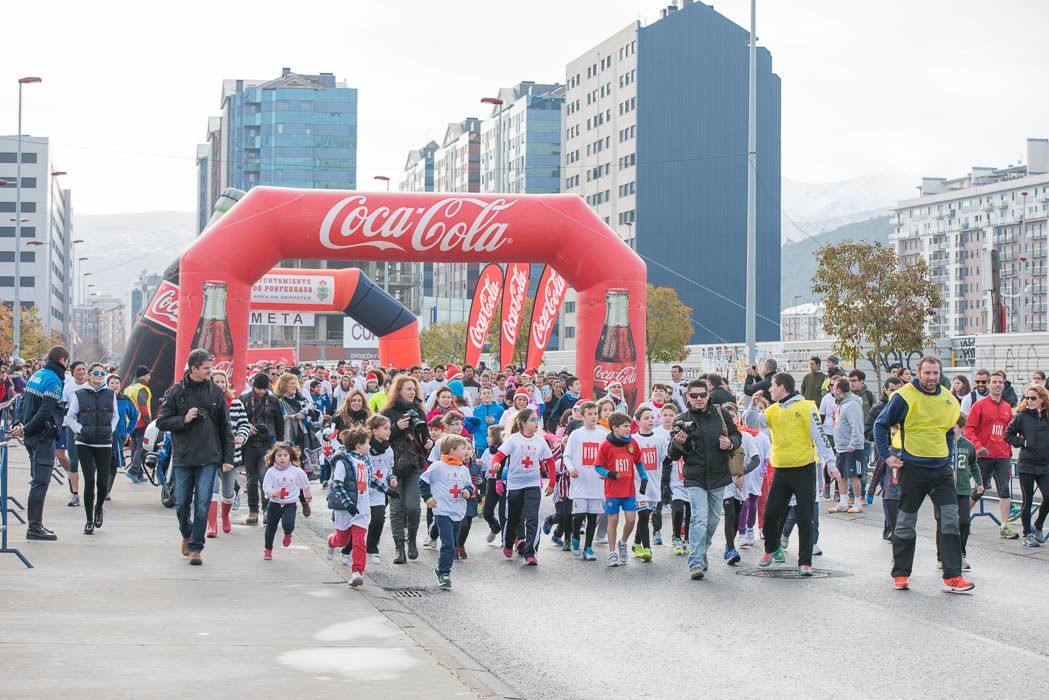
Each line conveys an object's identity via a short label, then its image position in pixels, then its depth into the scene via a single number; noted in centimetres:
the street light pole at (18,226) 5403
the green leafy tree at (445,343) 8981
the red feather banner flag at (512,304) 3309
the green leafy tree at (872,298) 3061
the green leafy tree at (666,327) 7056
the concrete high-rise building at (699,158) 10975
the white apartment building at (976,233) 15825
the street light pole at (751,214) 2927
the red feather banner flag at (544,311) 3086
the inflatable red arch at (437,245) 2367
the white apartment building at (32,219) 14000
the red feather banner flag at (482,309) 3419
